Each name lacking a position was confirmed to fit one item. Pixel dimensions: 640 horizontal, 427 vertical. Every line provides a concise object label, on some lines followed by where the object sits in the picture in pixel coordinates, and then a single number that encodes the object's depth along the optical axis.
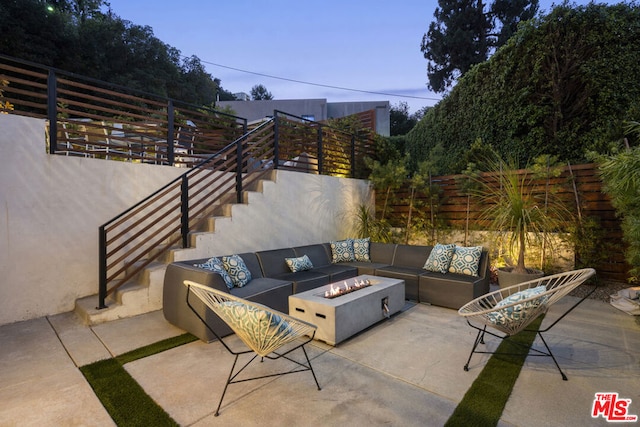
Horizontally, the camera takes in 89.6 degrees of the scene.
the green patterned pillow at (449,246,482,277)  4.23
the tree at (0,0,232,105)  11.33
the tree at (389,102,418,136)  19.89
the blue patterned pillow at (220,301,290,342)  2.04
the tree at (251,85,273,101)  32.59
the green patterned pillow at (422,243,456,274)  4.43
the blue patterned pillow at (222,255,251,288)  3.71
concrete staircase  3.60
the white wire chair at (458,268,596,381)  2.32
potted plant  3.96
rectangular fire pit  2.97
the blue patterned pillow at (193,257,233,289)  3.46
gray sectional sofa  3.19
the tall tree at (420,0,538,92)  14.48
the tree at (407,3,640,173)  5.94
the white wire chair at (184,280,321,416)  2.05
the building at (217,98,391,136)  17.73
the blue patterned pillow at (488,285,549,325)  2.36
